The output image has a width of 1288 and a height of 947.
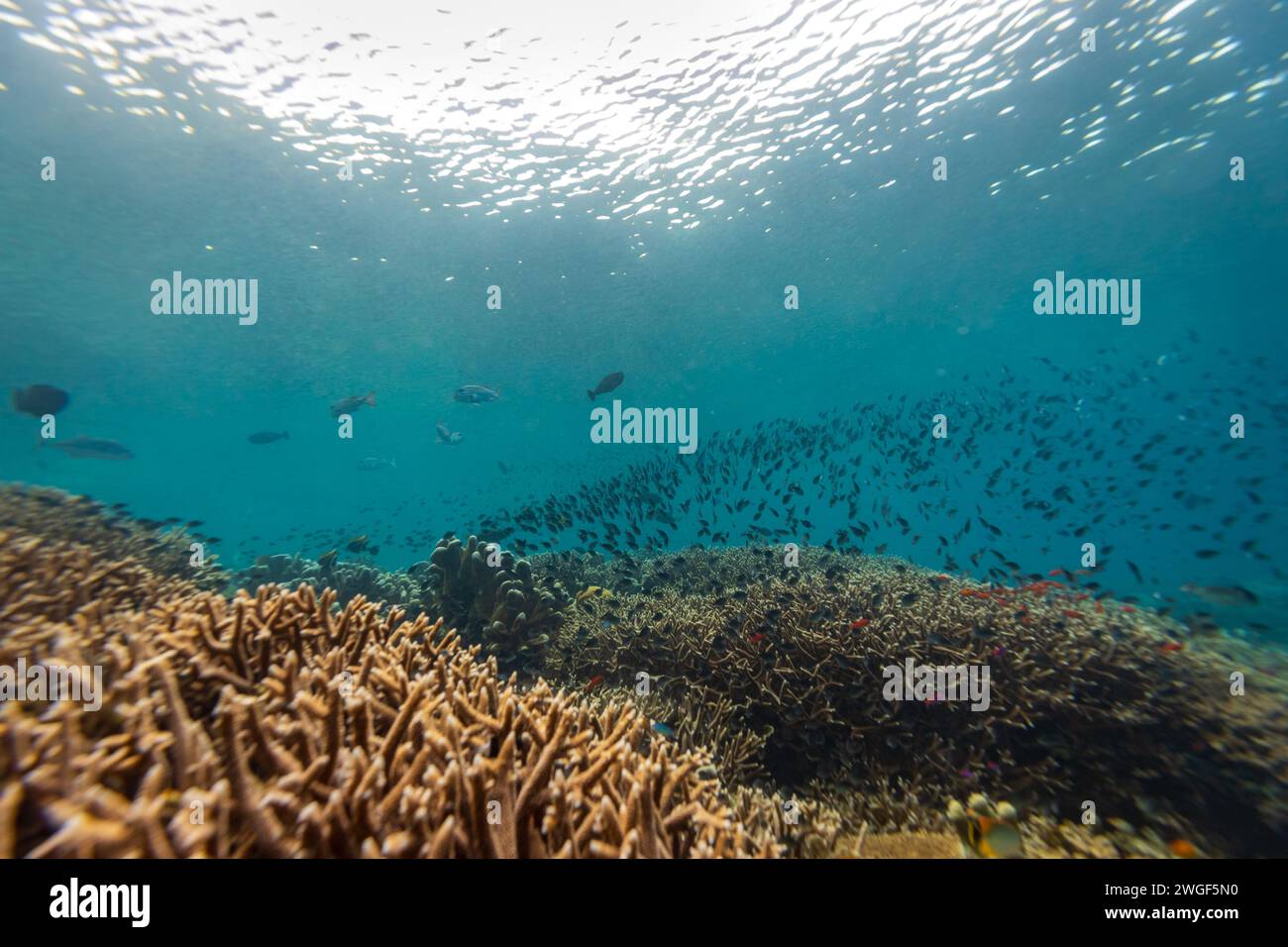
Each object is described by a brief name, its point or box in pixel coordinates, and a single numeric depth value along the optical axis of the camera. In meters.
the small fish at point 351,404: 13.57
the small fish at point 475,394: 12.71
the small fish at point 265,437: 16.51
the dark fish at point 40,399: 10.40
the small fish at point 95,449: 13.64
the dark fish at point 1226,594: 8.50
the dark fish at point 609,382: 11.63
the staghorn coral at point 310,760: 1.81
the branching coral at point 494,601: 8.09
